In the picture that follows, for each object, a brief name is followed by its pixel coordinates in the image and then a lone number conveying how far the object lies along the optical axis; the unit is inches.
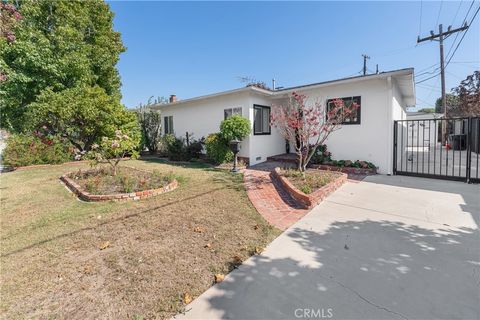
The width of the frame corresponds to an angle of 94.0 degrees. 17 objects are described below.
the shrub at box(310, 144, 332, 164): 347.5
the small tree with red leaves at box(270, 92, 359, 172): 254.5
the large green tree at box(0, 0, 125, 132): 429.1
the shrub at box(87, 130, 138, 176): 249.6
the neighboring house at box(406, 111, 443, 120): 810.3
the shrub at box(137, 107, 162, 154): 549.3
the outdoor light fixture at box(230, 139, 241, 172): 315.3
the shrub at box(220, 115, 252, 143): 341.4
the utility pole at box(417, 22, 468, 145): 557.9
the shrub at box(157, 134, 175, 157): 459.0
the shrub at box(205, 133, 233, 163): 371.2
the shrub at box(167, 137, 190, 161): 435.8
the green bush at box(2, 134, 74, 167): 363.3
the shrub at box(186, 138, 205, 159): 436.1
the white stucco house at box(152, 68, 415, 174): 303.4
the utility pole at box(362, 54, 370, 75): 861.8
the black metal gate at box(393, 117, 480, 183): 255.9
